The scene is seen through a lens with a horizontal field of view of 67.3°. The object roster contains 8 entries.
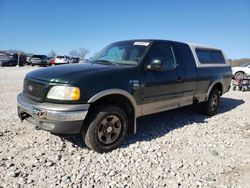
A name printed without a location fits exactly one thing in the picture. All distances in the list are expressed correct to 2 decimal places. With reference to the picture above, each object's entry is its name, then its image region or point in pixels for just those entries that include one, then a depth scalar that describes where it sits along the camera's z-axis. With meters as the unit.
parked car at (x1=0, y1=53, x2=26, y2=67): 23.10
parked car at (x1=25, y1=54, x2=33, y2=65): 27.37
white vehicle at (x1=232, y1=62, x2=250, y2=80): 12.70
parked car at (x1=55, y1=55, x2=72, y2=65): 24.52
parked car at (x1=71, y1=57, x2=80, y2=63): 28.83
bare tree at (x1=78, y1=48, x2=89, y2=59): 68.48
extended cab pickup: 2.79
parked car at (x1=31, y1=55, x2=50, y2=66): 26.61
